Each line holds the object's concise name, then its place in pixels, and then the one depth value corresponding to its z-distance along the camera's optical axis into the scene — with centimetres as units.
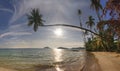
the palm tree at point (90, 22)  2539
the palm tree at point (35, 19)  1519
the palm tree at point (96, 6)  1598
